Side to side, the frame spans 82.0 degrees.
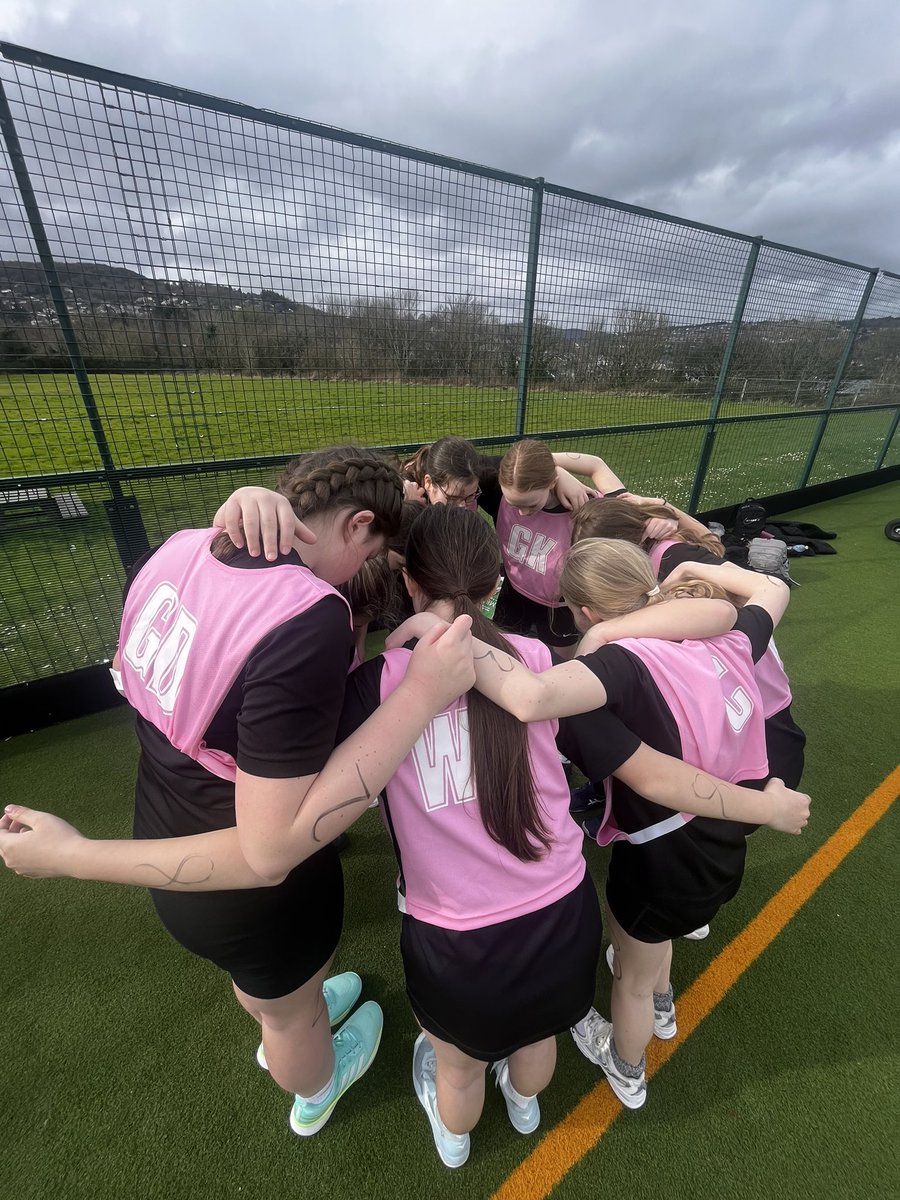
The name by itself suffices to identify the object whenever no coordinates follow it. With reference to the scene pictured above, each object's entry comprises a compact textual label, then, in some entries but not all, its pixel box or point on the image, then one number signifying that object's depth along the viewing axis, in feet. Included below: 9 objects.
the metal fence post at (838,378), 24.31
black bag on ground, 20.83
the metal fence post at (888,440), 30.59
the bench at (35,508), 9.23
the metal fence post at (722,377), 18.24
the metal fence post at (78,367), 7.72
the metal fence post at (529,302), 12.44
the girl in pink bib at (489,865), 3.67
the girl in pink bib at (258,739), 2.95
